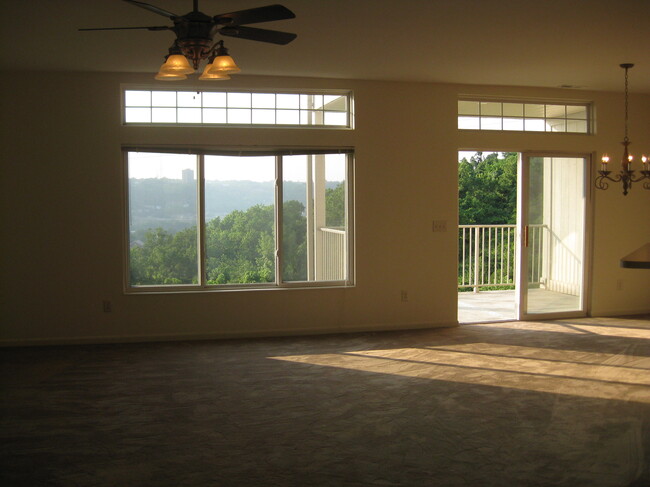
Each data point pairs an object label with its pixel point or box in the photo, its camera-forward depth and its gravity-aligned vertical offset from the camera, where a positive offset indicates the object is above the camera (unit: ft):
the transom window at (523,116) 21.86 +4.81
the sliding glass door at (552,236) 22.44 +0.37
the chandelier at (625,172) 17.18 +2.26
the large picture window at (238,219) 19.63 +0.96
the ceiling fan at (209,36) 9.62 +3.59
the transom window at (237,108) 19.39 +4.61
